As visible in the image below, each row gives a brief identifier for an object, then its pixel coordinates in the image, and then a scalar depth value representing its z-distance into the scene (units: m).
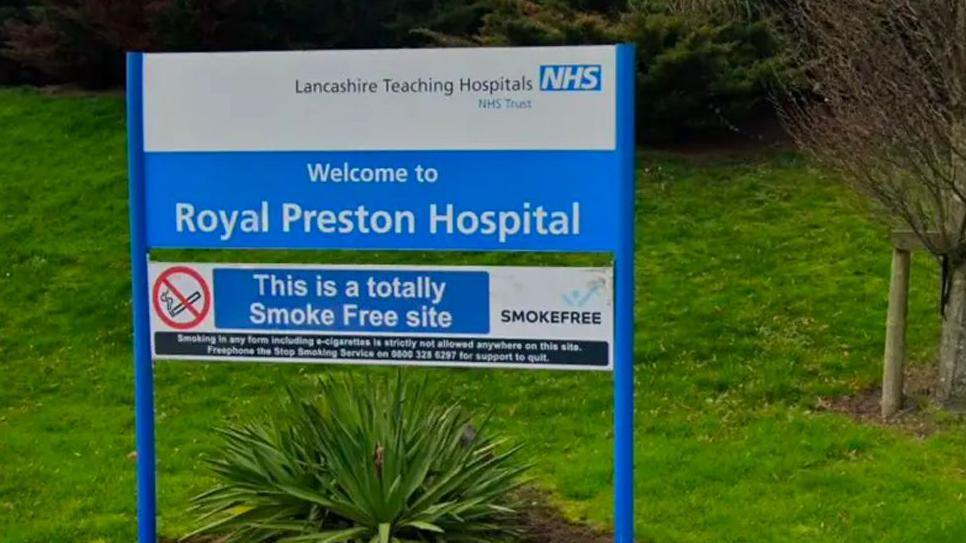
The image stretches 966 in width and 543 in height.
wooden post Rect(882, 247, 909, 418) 7.50
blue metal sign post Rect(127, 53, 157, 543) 4.93
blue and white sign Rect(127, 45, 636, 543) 4.56
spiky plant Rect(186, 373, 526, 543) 5.00
